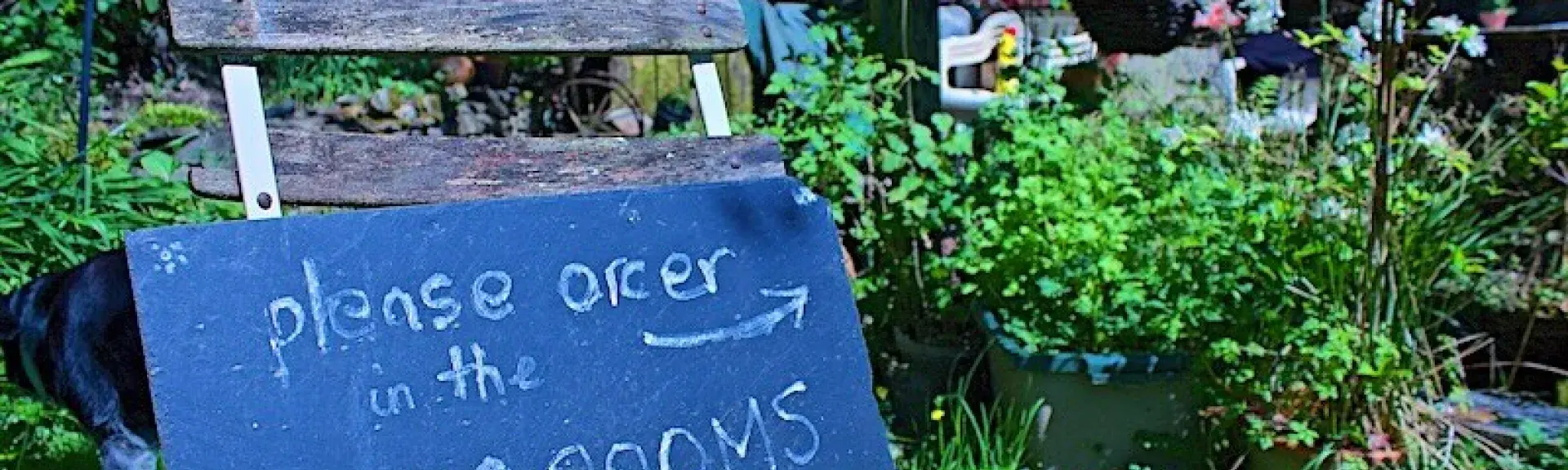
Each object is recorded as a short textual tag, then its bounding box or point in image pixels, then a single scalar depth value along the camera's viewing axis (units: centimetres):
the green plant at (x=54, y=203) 356
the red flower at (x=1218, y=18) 372
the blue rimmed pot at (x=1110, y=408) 331
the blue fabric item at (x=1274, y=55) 696
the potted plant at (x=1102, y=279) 333
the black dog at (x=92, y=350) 244
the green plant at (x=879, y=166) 373
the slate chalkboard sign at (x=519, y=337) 185
